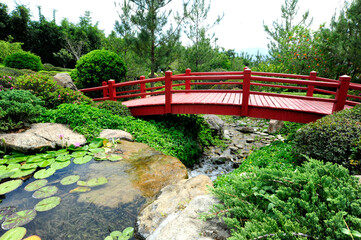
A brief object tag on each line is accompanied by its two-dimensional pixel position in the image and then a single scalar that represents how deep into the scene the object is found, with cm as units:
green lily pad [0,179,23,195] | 276
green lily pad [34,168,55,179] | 309
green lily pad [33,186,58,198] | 269
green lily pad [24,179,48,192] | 283
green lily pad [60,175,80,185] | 300
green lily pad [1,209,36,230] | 220
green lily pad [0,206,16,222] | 234
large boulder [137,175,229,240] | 161
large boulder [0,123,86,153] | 375
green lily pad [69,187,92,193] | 285
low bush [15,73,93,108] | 531
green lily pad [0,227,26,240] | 202
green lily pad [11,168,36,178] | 308
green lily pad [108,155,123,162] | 373
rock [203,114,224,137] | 773
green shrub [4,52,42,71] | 1115
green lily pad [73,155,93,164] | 357
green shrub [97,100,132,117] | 596
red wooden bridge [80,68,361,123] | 489
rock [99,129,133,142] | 466
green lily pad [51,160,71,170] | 336
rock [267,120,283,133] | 805
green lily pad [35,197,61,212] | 246
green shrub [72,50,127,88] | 846
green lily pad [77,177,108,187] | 296
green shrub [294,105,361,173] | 323
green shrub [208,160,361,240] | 125
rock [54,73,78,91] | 653
